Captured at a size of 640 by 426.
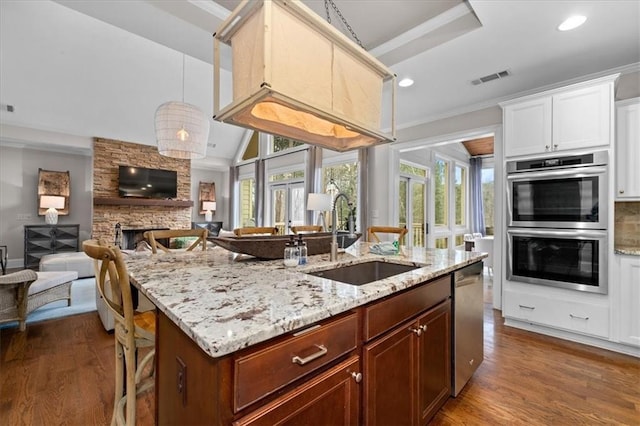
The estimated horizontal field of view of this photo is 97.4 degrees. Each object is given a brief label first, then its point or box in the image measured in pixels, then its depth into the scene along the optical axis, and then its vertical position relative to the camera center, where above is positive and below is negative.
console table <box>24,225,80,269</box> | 6.01 -0.65
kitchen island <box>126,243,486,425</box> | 0.71 -0.40
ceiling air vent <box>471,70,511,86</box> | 3.01 +1.53
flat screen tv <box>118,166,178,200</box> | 6.83 +0.76
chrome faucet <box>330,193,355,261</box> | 1.80 -0.15
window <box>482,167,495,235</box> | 7.03 +0.44
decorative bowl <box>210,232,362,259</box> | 1.60 -0.19
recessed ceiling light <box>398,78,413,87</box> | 3.20 +1.53
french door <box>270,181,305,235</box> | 6.73 +0.22
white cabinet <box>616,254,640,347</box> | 2.46 -0.73
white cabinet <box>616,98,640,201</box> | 2.60 +0.62
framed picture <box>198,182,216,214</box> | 9.20 +0.66
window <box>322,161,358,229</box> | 5.38 +0.66
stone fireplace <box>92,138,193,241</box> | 6.58 +0.31
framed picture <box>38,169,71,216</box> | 6.60 +0.63
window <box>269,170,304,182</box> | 6.64 +0.94
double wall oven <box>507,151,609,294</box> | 2.61 -0.05
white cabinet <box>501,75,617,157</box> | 2.61 +0.98
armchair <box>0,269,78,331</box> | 2.76 -0.86
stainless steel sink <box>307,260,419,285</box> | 1.73 -0.38
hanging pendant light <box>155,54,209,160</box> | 3.20 +1.00
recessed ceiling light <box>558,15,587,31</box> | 2.14 +1.52
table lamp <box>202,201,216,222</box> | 9.13 +0.16
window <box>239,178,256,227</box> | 8.68 +0.35
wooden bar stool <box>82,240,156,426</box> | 1.11 -0.59
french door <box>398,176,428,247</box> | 5.36 +0.14
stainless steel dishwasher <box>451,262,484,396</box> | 1.78 -0.74
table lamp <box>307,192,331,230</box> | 4.53 +0.19
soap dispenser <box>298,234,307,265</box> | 1.62 -0.24
